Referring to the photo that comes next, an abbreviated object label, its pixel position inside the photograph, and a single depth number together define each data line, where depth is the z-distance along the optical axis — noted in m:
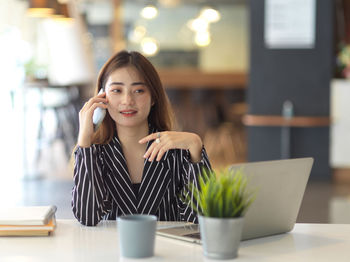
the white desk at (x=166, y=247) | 1.77
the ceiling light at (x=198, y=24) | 14.55
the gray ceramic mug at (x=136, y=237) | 1.73
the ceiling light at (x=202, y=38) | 15.22
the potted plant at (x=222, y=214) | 1.71
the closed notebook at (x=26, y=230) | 1.97
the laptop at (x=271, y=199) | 1.85
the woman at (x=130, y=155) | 2.24
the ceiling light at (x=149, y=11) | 13.95
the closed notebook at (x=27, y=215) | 1.98
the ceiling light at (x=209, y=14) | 14.01
